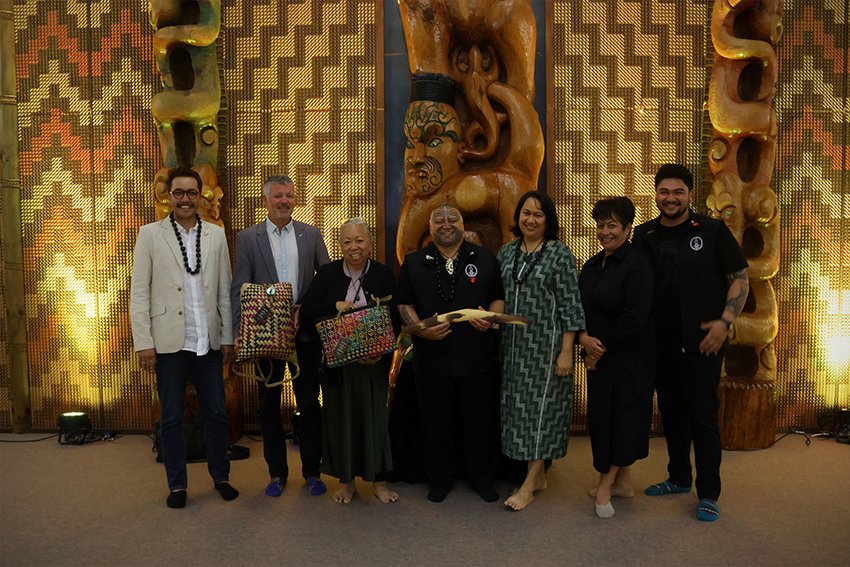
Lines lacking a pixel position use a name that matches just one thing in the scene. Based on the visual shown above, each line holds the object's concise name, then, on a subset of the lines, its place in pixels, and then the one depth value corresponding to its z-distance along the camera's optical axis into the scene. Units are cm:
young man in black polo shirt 307
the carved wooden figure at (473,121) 410
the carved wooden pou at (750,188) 416
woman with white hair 321
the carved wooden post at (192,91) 420
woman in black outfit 299
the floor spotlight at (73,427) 447
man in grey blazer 335
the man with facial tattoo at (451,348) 317
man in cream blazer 315
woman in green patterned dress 309
